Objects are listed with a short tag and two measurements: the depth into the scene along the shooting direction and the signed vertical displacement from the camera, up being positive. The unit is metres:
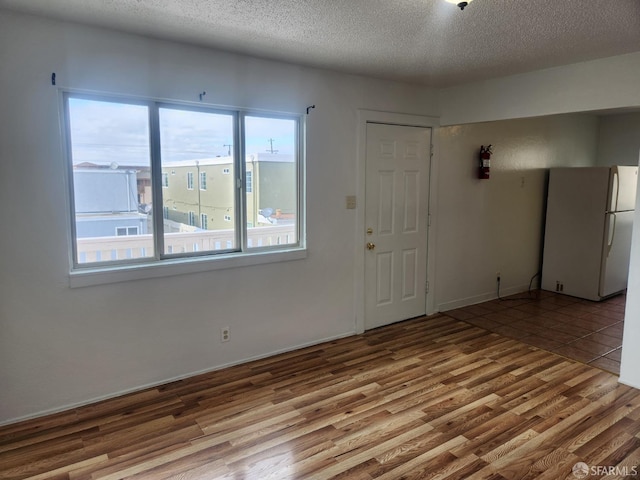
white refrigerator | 4.95 -0.49
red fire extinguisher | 4.66 +0.28
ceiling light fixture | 1.91 +0.85
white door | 3.96 -0.34
